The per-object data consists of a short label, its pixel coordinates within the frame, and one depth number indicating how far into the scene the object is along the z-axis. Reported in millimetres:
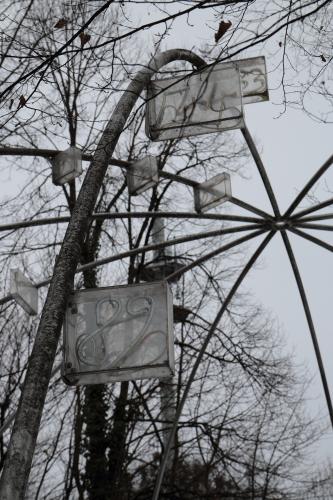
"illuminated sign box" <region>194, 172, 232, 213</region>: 9562
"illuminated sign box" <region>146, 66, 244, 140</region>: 7316
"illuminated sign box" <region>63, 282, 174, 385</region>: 5570
